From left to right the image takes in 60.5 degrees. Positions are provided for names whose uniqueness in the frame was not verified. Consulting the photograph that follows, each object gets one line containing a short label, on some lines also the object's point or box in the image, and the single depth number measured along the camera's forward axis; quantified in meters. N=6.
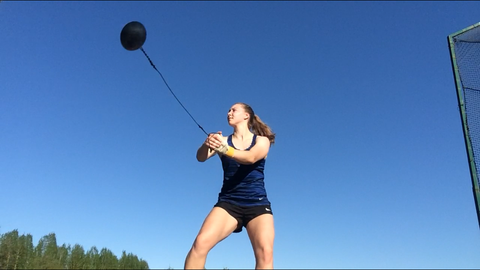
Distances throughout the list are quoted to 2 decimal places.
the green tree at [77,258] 65.19
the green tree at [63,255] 63.03
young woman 3.88
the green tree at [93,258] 68.31
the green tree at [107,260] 70.75
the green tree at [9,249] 49.60
